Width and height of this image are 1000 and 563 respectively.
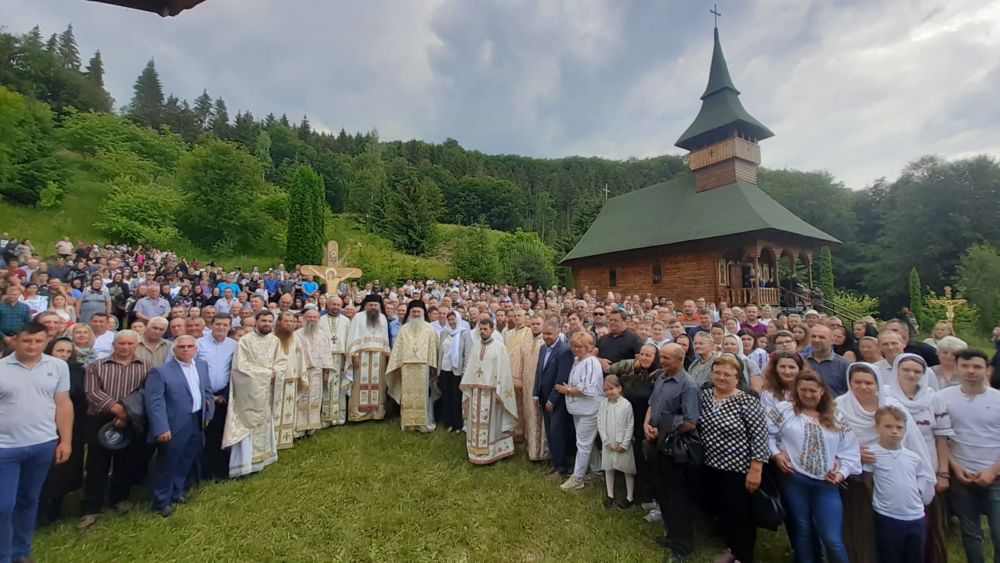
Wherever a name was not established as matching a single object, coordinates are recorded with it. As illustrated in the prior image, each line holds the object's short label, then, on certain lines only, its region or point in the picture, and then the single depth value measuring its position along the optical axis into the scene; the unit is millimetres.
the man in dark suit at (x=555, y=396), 5379
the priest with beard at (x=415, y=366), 7070
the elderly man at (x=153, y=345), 4738
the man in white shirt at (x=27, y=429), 3221
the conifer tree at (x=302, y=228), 25609
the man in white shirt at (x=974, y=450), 3252
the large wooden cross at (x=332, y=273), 11750
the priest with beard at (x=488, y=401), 5863
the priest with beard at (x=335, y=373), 7105
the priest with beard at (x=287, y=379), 5770
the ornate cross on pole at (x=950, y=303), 21470
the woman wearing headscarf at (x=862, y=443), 3176
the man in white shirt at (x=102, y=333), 5352
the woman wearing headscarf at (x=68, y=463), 3971
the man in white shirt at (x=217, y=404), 5129
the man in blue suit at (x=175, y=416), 4207
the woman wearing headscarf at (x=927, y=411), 3389
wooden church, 20422
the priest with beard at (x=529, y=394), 5887
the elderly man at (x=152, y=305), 8474
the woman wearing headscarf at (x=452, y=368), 7185
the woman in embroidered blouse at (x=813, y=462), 3169
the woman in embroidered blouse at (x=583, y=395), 4953
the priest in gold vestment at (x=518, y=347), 6352
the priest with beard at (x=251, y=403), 5172
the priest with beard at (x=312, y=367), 6645
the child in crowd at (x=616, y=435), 4547
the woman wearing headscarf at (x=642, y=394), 4520
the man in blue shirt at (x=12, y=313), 6402
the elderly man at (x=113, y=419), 4086
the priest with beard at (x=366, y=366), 7371
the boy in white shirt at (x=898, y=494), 3000
